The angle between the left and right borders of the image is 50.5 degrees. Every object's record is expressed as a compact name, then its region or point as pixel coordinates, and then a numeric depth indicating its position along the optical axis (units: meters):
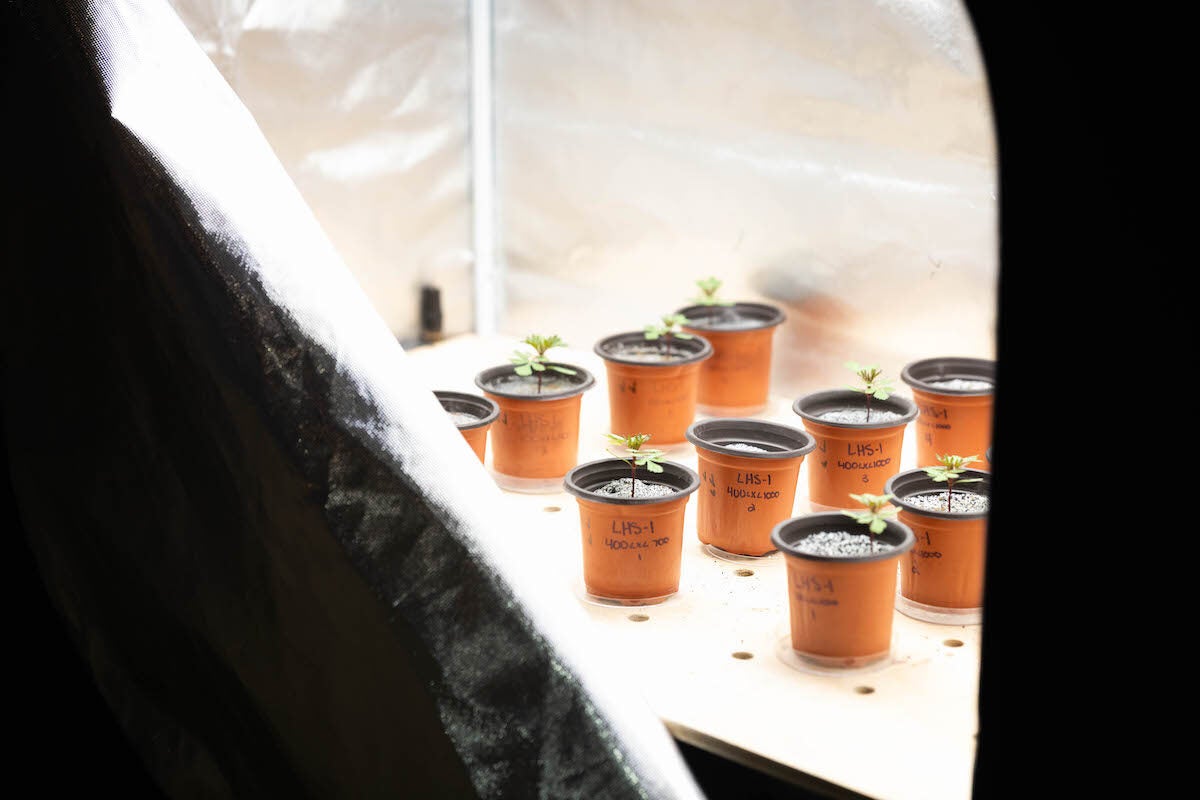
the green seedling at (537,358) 1.85
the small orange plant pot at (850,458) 1.64
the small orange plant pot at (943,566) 1.38
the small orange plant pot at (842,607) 1.27
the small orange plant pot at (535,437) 1.79
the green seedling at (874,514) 1.33
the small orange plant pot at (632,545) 1.42
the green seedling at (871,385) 1.69
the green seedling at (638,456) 1.50
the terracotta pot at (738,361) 2.00
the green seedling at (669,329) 1.96
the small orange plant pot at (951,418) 1.72
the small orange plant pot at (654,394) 1.89
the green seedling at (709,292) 2.07
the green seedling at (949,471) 1.46
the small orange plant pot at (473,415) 1.71
